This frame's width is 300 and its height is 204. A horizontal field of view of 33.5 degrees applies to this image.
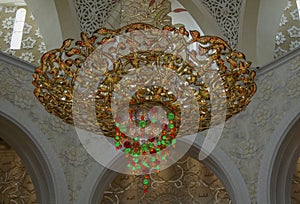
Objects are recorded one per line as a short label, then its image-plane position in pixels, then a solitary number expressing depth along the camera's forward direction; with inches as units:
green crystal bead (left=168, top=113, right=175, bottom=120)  216.2
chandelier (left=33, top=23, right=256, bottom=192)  198.5
